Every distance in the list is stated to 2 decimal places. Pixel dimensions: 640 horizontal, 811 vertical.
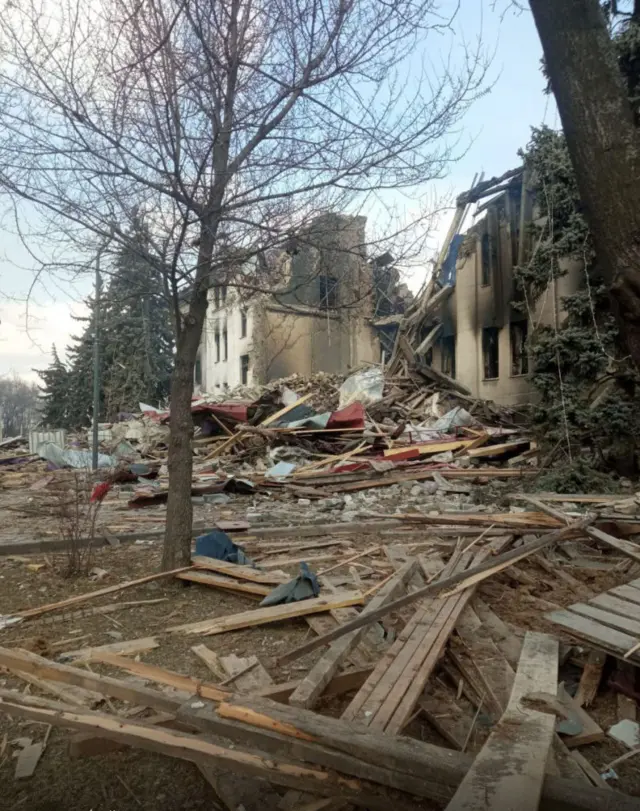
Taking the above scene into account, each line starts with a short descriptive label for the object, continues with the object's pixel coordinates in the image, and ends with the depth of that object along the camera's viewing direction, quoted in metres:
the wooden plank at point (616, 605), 3.90
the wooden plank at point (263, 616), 4.66
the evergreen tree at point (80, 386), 40.62
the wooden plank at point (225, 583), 5.45
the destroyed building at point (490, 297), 20.19
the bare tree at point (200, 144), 4.76
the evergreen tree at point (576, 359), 13.30
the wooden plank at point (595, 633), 3.43
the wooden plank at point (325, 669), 3.16
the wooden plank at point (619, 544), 5.62
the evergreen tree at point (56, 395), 42.94
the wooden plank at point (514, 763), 2.11
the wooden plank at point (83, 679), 3.06
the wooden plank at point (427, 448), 15.44
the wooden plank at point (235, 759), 2.44
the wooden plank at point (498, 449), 15.55
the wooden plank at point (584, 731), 3.11
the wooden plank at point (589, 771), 2.68
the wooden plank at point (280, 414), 18.99
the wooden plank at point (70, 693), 3.39
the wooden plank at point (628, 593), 4.20
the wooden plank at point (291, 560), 6.57
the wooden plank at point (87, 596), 5.08
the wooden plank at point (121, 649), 4.12
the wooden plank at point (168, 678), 3.07
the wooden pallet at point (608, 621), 3.48
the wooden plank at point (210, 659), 3.90
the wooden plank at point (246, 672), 3.65
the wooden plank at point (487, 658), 3.49
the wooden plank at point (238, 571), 5.60
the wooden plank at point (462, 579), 3.91
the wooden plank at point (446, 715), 3.11
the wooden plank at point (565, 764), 2.60
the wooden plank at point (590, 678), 3.62
